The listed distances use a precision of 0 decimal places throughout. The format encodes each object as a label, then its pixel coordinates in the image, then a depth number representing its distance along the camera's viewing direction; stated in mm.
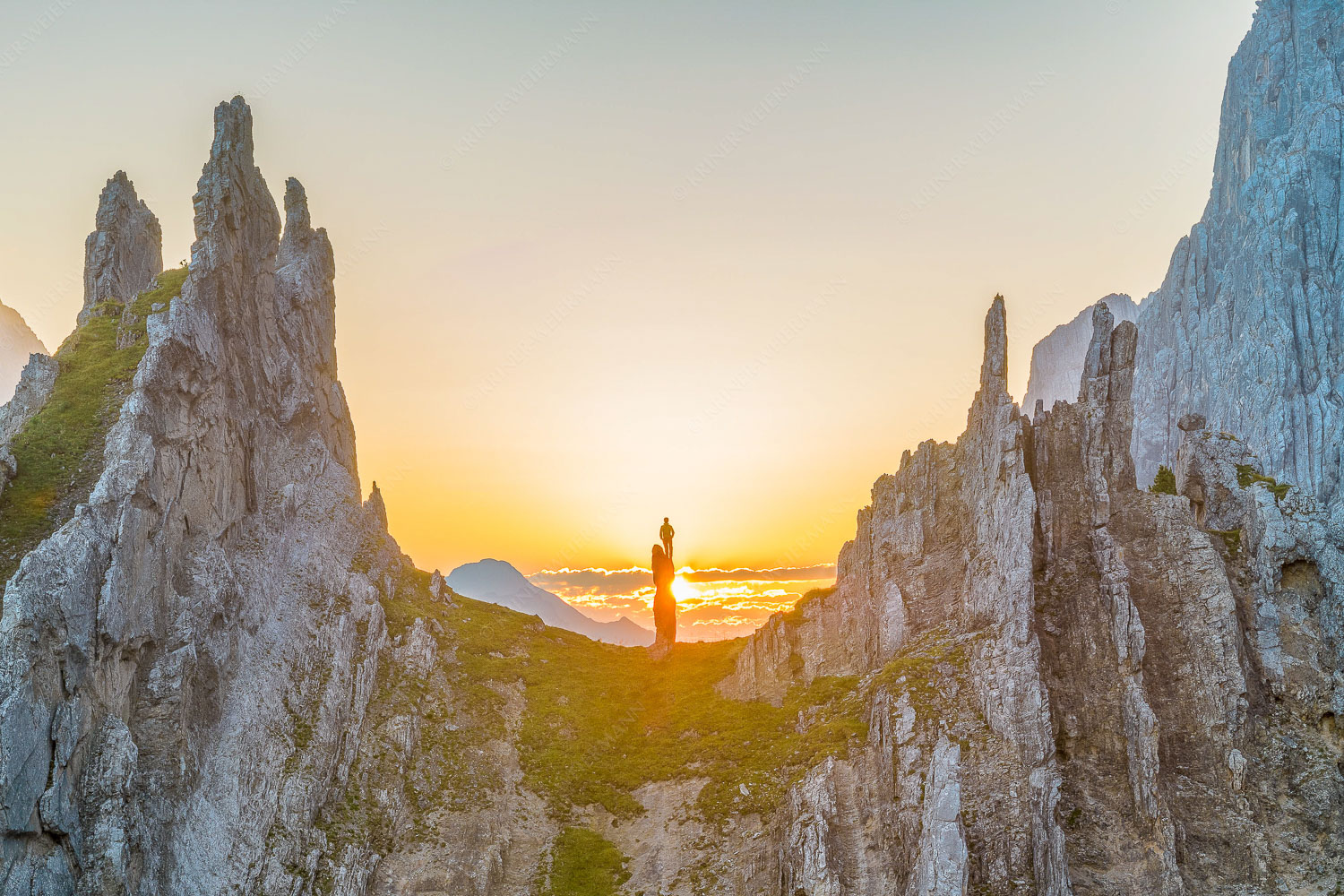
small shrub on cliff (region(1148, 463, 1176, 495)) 68688
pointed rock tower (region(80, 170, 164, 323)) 77562
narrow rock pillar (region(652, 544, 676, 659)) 83625
